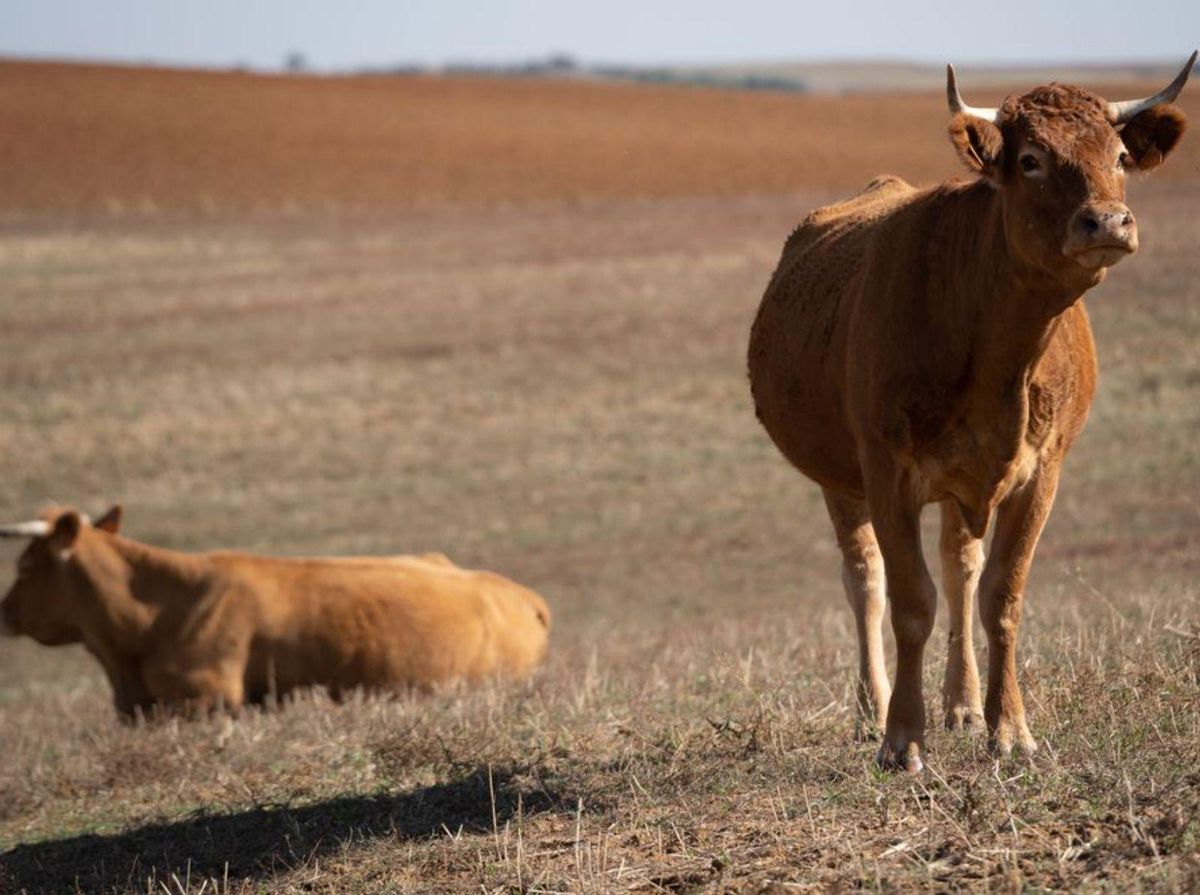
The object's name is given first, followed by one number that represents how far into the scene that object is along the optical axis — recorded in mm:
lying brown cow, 23953
